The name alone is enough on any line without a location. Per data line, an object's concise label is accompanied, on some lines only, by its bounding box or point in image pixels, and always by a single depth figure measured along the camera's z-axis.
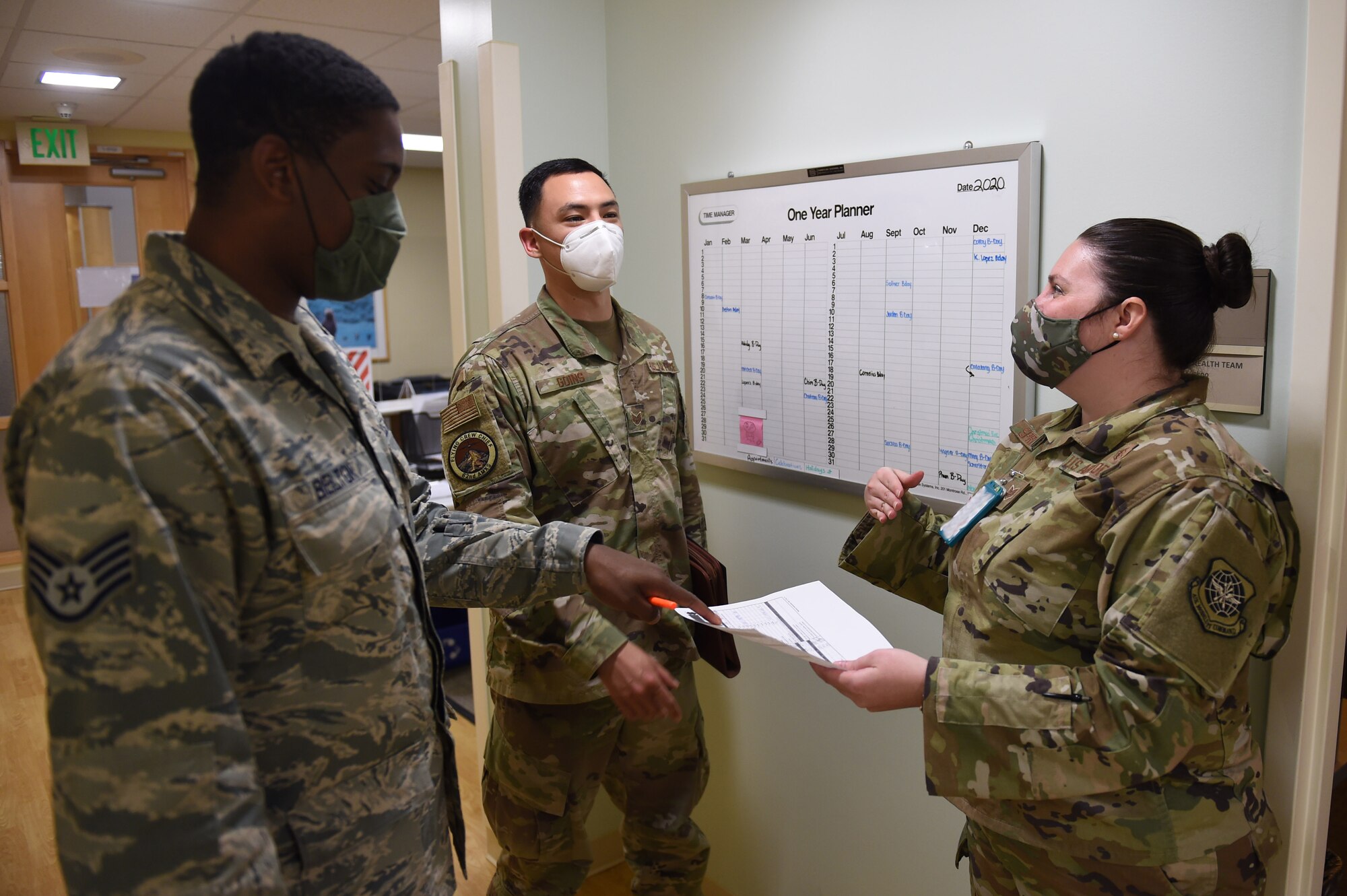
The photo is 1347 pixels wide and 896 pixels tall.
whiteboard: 1.73
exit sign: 5.98
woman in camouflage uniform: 1.17
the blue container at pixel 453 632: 4.01
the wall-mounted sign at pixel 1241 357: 1.38
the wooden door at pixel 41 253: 6.08
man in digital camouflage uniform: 0.78
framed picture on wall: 7.48
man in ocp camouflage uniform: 1.82
